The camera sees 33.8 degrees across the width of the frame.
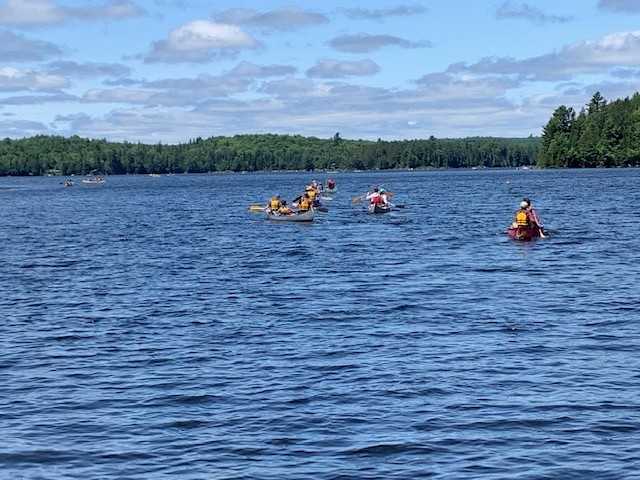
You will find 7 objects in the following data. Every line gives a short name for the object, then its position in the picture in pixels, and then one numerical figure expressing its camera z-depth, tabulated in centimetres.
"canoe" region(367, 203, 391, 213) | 8588
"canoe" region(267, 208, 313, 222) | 7706
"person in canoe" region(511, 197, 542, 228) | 5683
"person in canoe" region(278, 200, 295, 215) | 7905
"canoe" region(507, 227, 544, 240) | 5769
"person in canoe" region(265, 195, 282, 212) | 8131
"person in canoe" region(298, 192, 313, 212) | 7775
